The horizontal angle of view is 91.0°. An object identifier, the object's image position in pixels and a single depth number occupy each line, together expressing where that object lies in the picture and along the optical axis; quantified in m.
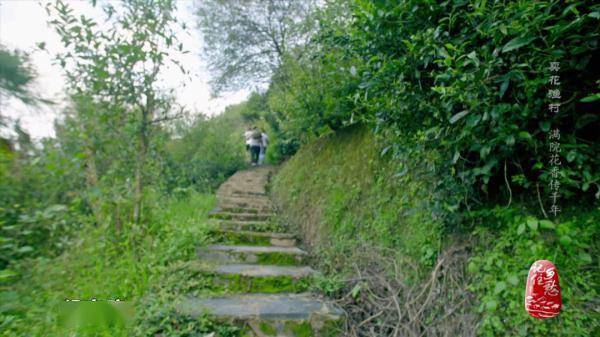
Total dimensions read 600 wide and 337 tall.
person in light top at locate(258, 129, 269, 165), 11.13
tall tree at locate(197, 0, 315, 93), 9.80
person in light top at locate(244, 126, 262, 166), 10.68
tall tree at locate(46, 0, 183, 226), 2.81
